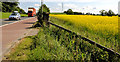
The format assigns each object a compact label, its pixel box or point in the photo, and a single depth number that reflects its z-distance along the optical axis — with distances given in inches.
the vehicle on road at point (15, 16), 628.9
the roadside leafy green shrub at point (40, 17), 331.5
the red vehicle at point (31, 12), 1177.6
